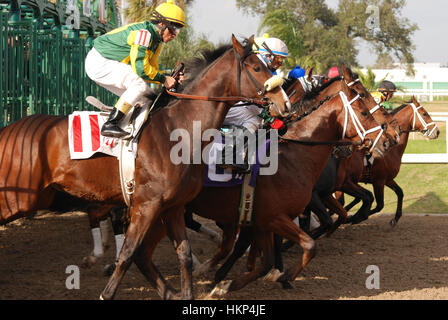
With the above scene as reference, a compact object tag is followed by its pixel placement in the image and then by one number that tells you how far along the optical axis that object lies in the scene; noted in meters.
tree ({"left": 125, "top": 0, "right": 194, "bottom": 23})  18.40
